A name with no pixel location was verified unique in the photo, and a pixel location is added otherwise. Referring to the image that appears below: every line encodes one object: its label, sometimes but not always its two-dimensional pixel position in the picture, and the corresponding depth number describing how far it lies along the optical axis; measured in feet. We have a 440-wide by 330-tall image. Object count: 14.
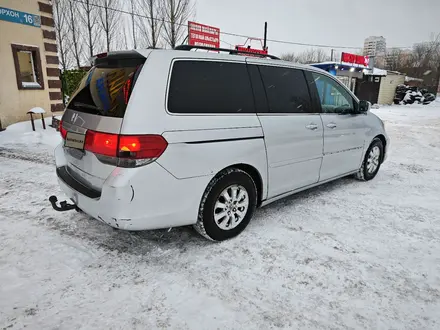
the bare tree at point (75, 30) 75.35
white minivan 7.63
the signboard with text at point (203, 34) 64.19
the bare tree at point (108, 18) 74.79
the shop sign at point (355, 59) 72.59
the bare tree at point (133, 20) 70.98
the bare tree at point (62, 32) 74.74
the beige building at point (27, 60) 27.02
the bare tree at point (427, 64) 141.98
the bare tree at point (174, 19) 68.23
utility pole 76.79
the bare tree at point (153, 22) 68.85
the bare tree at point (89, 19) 74.95
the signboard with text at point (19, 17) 26.33
